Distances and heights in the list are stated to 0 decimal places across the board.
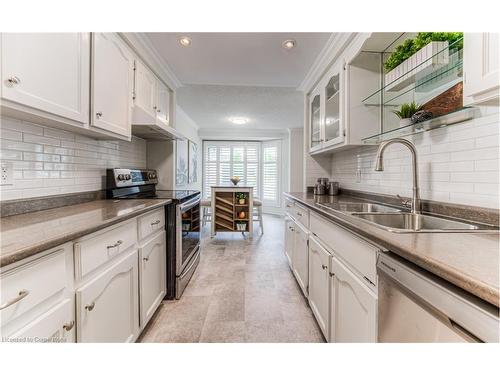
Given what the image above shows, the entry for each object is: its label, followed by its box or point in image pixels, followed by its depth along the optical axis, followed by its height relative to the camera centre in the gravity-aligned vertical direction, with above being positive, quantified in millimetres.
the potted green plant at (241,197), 4184 -181
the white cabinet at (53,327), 689 -454
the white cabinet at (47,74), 964 +534
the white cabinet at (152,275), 1529 -645
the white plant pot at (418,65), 1219 +696
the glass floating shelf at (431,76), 1160 +647
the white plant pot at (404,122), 1466 +421
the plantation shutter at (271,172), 6598 +426
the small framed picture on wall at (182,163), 3887 +413
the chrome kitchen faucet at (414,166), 1339 +122
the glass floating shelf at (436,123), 1071 +346
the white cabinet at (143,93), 2039 +909
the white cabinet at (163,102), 2639 +1008
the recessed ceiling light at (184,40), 2041 +1285
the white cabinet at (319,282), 1442 -649
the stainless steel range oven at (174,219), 2021 -305
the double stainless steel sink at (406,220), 971 -167
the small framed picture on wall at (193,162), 4984 +551
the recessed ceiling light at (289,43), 2061 +1279
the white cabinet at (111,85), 1515 +732
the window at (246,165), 6621 +619
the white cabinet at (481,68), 735 +396
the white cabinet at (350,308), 937 -555
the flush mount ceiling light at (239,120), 5055 +1468
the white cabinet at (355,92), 1991 +824
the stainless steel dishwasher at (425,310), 487 -302
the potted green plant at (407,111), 1461 +480
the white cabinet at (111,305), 955 -565
